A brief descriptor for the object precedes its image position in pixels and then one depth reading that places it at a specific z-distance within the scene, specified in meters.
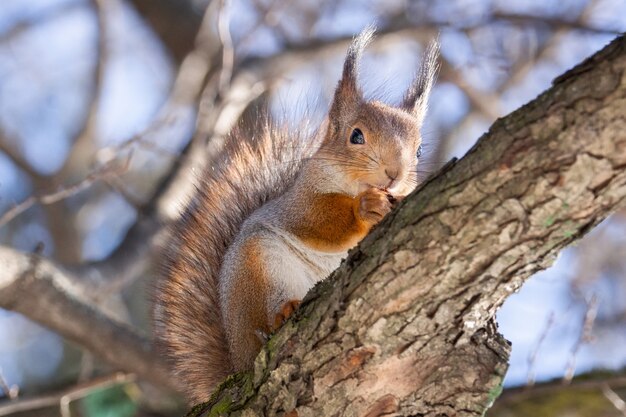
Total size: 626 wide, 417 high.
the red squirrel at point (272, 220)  4.81
